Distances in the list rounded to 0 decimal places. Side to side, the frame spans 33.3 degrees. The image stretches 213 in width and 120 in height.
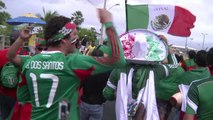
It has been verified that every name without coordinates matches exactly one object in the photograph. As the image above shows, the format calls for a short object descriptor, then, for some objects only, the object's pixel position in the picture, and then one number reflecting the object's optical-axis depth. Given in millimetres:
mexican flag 4227
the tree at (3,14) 53731
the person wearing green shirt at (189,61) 7266
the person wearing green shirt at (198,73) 4190
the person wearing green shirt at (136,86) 3516
